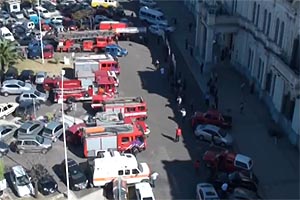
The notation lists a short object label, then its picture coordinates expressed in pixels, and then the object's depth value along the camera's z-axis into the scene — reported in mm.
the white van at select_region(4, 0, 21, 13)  67250
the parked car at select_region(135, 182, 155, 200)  32094
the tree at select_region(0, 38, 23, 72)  48344
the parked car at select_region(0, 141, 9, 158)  37656
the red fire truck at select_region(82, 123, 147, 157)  37062
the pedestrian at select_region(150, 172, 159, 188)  34500
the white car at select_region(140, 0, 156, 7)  72125
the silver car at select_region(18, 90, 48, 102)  44500
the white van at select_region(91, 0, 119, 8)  71188
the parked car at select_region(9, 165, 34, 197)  33062
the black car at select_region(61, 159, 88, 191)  33719
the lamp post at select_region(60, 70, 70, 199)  31823
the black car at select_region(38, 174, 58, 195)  33281
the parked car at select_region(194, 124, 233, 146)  39188
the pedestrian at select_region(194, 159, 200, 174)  35781
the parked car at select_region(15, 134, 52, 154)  37938
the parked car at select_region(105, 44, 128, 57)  55375
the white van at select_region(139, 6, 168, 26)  64375
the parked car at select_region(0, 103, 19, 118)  42388
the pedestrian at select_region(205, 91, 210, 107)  45531
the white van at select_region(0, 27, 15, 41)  56794
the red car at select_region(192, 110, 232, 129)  41375
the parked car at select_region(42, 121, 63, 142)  39156
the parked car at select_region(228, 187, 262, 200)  32531
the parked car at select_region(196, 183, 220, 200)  32125
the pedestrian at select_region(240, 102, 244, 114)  44219
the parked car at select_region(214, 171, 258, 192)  33625
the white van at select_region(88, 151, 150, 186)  33906
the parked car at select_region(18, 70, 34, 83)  48844
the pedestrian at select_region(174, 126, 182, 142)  39625
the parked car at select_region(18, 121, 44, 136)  38812
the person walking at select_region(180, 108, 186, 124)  42594
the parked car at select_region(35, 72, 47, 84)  48250
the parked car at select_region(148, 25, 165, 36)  61094
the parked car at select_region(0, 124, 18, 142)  39188
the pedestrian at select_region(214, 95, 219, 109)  44906
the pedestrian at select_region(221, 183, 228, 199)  33125
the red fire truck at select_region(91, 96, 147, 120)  41969
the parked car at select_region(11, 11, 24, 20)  65338
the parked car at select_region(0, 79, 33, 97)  46156
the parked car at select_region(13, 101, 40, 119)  42844
